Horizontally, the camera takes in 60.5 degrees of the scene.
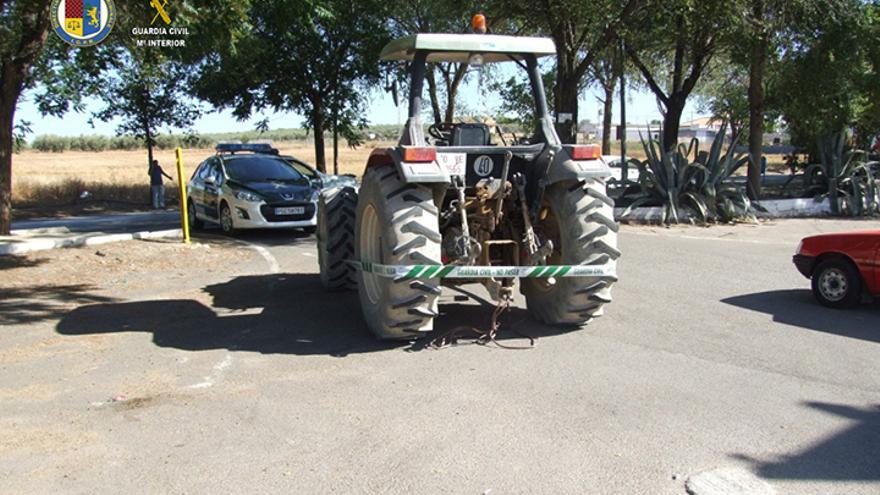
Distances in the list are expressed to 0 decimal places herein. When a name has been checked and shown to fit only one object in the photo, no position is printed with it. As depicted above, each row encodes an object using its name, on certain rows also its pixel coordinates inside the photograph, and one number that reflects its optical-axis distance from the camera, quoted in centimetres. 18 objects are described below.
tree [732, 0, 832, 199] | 1622
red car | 743
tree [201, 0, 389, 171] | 2030
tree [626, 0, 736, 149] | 1557
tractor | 611
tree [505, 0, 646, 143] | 1616
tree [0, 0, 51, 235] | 1112
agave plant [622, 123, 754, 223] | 1573
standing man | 2311
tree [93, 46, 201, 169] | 2252
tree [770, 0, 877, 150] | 1673
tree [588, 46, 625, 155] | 2330
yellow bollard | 1205
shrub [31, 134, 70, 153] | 8000
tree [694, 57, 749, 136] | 3013
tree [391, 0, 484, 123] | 2009
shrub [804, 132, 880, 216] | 1691
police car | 1386
